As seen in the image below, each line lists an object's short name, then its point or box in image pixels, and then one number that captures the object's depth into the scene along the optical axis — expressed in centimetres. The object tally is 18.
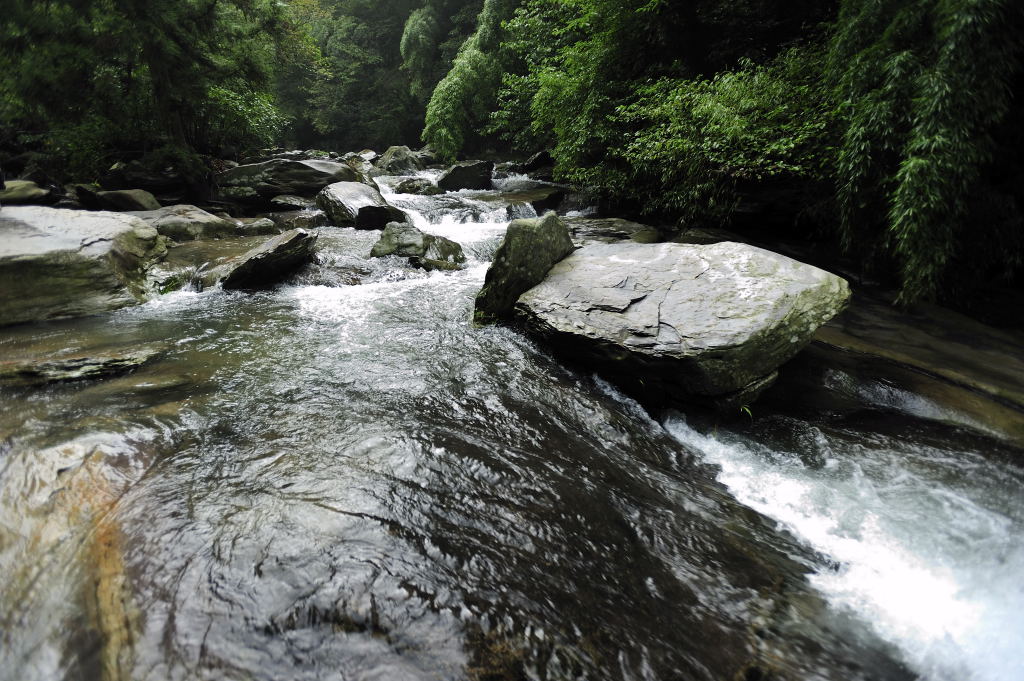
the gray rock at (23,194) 852
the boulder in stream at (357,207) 955
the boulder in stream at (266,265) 628
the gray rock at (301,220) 959
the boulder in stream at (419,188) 1404
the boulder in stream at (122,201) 907
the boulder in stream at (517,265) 501
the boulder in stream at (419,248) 739
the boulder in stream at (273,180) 1125
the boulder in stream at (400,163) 1863
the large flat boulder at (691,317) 352
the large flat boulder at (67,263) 498
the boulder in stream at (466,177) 1480
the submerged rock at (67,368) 344
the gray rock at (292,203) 1093
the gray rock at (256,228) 892
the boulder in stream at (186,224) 824
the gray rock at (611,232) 787
